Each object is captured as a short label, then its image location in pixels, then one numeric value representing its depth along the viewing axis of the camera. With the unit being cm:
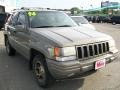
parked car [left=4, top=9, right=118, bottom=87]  204
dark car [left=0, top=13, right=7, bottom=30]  1041
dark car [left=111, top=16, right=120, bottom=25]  1833
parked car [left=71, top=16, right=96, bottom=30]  574
